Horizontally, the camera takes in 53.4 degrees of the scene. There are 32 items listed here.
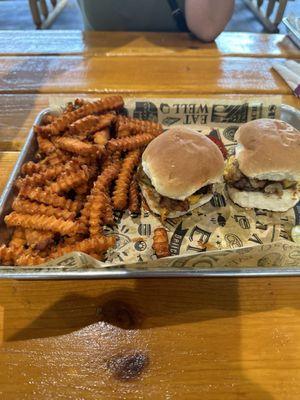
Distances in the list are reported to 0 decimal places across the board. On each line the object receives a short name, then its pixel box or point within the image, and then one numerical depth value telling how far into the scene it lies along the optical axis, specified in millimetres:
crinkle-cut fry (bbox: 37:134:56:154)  349
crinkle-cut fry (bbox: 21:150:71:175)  321
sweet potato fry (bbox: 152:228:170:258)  279
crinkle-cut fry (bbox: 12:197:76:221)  279
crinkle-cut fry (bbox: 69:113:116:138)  343
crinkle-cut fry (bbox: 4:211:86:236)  265
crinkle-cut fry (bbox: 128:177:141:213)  319
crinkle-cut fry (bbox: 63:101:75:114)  379
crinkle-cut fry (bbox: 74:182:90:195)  311
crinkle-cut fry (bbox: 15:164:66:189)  298
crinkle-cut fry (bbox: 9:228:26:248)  276
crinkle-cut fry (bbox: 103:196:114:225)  297
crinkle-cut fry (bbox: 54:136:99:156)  320
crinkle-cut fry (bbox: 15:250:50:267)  248
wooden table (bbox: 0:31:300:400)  208
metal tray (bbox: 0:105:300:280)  247
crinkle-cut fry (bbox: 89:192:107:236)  277
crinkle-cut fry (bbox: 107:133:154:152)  337
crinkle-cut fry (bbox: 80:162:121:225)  289
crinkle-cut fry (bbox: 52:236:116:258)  260
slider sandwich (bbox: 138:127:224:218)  308
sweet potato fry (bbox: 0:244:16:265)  253
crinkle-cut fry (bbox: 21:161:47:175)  320
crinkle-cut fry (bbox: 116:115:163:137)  363
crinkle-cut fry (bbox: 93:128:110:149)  345
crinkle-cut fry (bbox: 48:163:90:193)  294
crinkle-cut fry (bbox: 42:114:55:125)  390
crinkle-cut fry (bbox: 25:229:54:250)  270
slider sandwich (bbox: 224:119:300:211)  317
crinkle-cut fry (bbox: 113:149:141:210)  310
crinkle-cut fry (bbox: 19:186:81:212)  285
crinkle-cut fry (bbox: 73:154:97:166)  326
